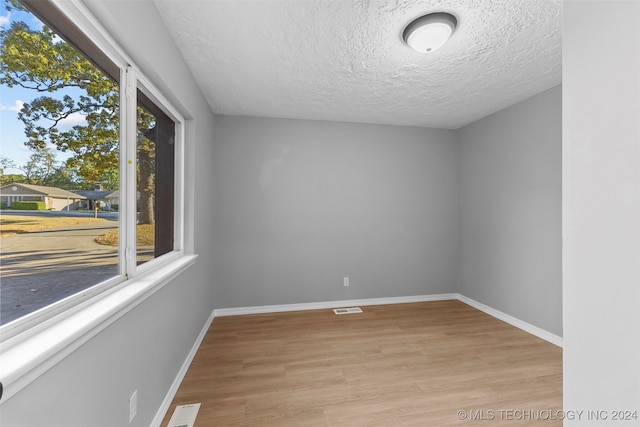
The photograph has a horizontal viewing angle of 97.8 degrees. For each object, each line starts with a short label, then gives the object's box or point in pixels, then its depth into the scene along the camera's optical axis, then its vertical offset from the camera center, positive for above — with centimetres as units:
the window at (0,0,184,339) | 89 +20
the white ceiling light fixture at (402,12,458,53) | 172 +118
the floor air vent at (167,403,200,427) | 168 -127
